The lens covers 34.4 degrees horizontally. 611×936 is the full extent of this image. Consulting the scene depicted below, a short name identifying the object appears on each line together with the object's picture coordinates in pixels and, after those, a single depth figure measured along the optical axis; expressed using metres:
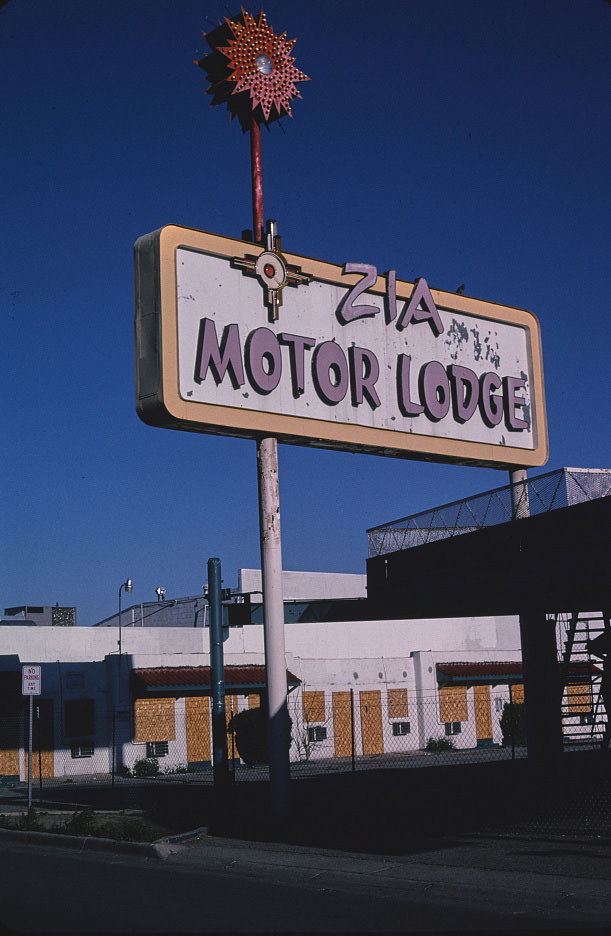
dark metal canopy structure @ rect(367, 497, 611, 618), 15.80
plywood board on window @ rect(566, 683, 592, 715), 40.31
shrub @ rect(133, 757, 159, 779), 34.50
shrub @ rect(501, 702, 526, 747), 41.06
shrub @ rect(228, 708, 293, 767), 35.19
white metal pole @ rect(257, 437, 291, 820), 16.28
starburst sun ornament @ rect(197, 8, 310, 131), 18.77
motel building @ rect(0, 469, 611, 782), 35.06
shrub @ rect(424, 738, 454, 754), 41.06
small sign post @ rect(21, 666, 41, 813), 19.02
